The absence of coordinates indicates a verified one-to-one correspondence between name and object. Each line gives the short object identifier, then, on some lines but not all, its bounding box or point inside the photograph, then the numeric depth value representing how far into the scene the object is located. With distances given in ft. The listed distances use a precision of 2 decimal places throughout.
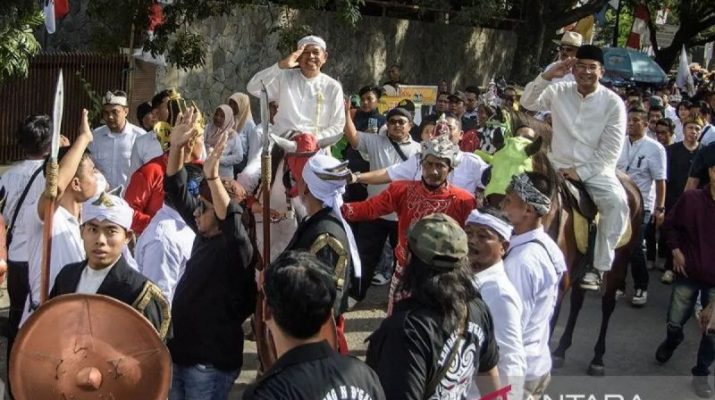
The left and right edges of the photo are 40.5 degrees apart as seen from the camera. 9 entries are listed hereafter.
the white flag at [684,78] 76.84
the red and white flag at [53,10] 44.11
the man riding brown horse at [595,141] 25.34
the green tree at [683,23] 107.14
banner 43.97
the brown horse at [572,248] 23.27
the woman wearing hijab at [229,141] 28.86
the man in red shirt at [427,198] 21.39
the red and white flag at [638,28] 103.09
